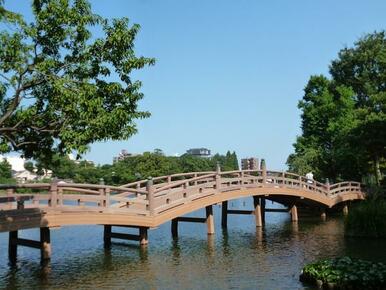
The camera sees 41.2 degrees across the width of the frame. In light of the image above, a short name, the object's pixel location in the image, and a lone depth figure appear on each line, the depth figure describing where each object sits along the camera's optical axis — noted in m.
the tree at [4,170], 89.35
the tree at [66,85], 11.48
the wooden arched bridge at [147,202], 16.52
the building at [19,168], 147.62
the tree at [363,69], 49.00
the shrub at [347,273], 12.48
